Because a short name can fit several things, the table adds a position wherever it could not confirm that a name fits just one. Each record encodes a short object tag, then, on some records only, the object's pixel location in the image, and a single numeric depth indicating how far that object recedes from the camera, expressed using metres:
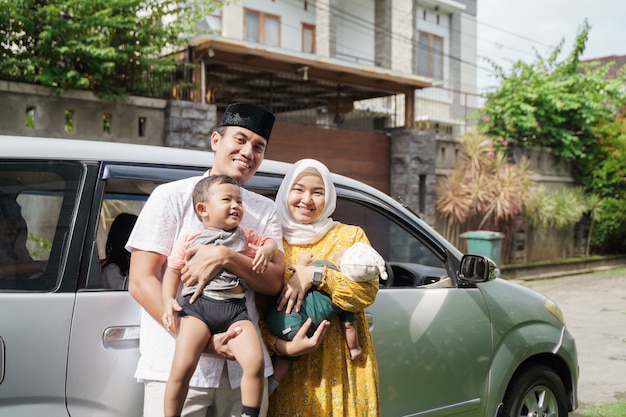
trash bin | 12.54
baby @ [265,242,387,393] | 2.54
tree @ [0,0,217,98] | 8.90
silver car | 2.42
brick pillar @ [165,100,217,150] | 10.28
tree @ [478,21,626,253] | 16.12
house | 12.16
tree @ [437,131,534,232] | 14.43
